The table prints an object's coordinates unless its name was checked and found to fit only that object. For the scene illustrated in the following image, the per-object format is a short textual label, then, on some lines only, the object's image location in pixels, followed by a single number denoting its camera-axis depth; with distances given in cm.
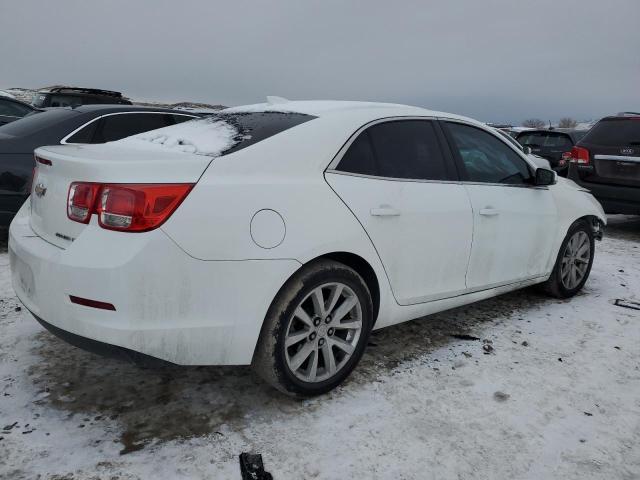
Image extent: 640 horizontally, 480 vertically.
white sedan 222
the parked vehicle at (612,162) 714
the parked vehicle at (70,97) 1051
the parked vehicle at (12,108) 938
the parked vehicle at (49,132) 500
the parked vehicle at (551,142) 1162
